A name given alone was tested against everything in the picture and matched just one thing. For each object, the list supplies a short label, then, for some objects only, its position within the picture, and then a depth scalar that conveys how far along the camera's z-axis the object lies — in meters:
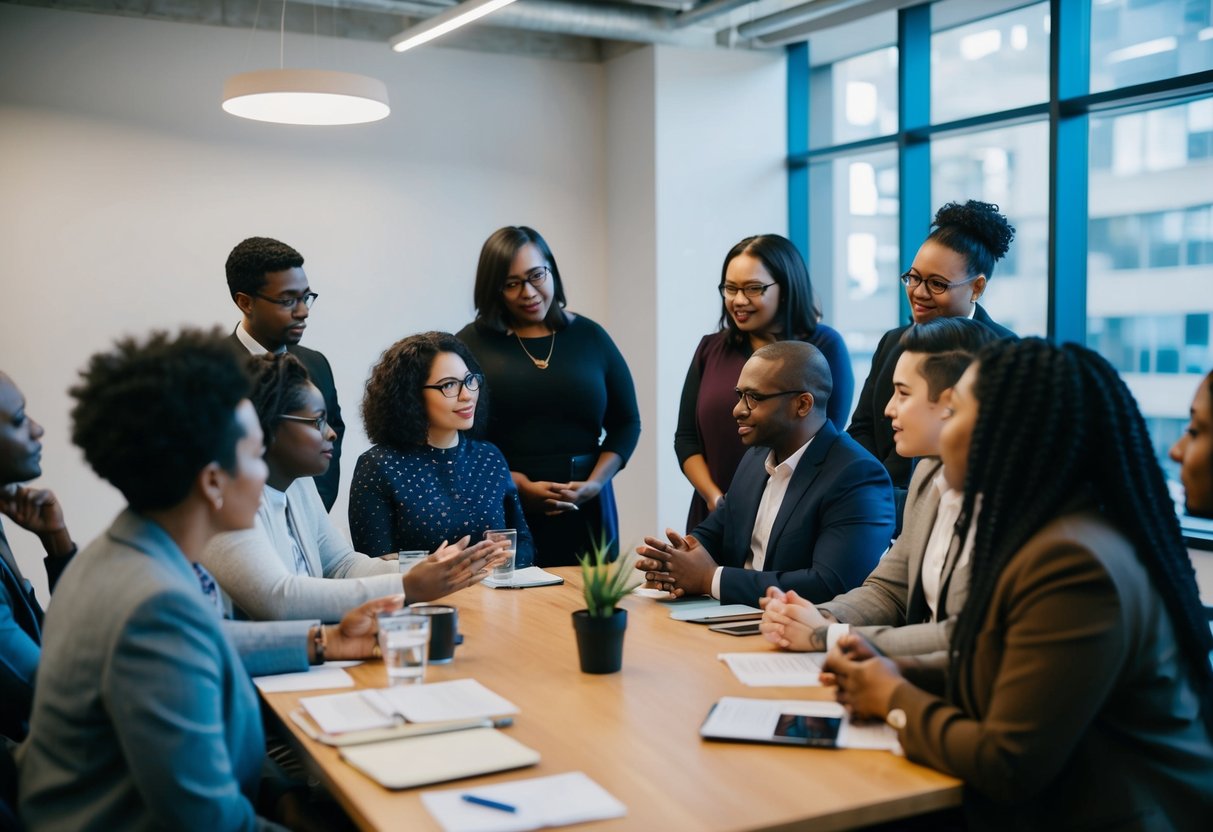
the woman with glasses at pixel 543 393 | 4.14
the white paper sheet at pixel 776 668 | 2.25
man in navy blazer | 2.93
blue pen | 1.62
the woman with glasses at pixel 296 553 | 2.56
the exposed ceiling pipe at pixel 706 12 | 6.14
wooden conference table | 1.65
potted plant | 2.31
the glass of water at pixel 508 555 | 3.06
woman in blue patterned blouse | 3.42
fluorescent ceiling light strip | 4.59
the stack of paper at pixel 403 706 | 2.00
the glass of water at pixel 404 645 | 2.16
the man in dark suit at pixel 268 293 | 3.93
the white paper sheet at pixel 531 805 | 1.59
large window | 5.39
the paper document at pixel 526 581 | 3.24
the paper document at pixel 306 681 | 2.25
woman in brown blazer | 1.73
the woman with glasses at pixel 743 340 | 4.12
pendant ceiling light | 4.03
